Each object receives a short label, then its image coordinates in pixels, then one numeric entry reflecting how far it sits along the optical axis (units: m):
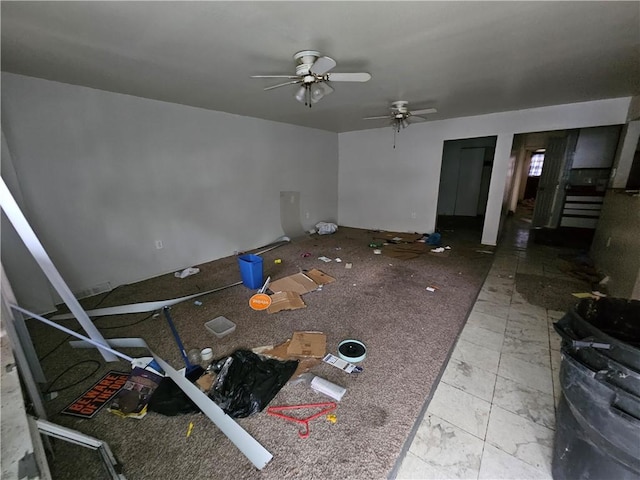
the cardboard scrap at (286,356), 1.80
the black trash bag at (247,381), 1.50
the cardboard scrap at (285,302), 2.55
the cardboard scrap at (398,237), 4.93
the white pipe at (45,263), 1.41
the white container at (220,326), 2.18
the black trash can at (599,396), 0.84
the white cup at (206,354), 1.90
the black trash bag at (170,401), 1.49
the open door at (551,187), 5.50
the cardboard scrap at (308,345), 1.92
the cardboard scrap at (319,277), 3.17
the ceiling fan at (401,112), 3.32
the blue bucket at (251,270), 2.94
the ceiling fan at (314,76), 1.85
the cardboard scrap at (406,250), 4.07
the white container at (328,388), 1.56
